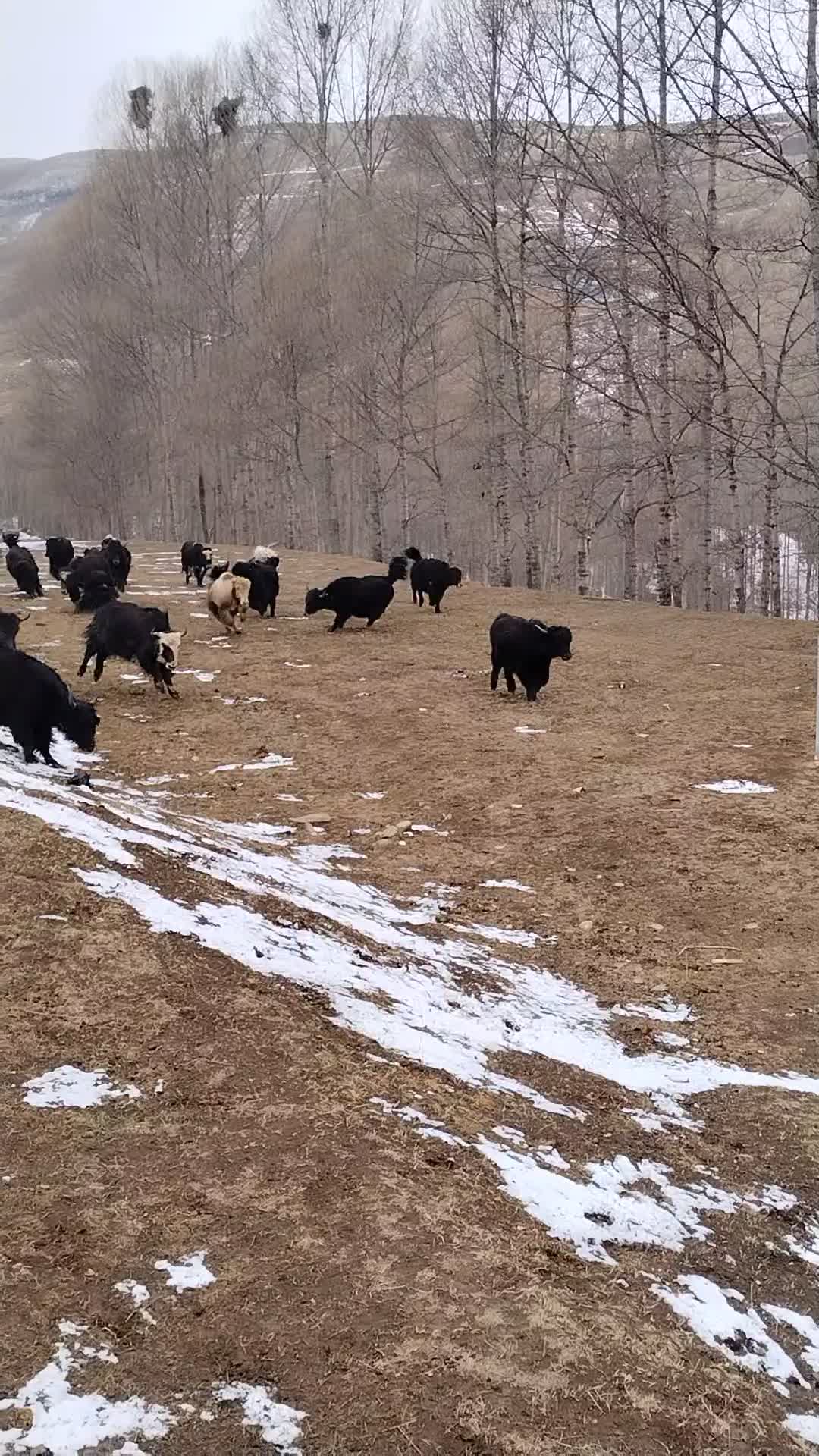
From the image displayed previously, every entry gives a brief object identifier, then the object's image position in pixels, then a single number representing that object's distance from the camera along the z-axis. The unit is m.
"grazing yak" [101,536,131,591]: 19.14
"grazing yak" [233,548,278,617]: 16.50
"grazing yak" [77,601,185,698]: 11.11
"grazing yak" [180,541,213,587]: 20.44
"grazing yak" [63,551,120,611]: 14.88
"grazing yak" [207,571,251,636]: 15.35
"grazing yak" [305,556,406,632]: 15.58
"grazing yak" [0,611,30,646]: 9.55
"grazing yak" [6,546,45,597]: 18.69
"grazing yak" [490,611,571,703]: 11.07
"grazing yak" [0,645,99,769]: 7.49
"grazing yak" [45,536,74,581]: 21.56
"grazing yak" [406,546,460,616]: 17.47
